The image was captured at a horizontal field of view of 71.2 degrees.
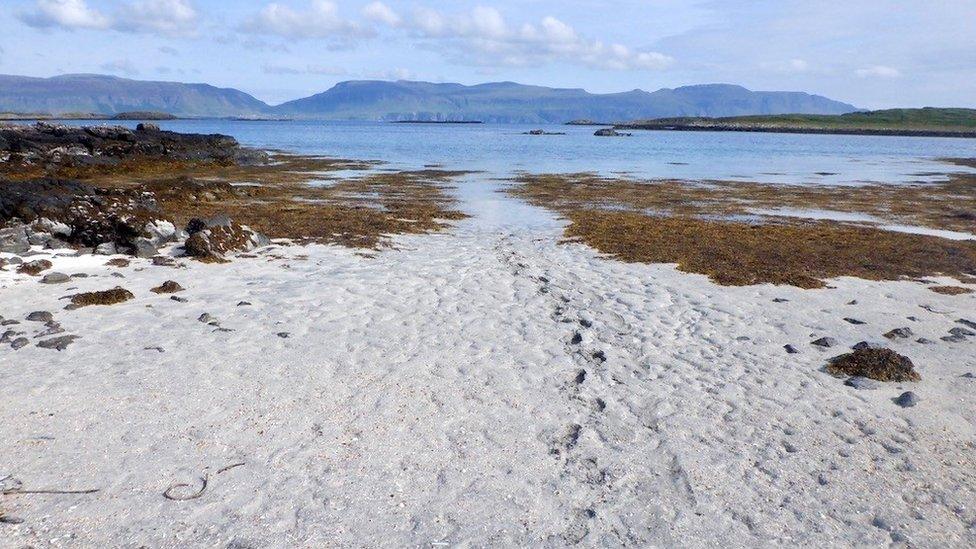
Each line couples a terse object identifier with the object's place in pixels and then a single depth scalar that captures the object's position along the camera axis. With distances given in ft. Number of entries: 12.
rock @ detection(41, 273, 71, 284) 39.72
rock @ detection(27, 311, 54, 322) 32.96
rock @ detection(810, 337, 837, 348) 32.39
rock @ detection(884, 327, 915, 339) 33.68
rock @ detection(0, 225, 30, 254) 45.42
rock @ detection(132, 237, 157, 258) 47.14
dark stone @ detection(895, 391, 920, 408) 25.98
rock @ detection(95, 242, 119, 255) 46.85
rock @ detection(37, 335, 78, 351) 29.60
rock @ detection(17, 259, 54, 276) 41.20
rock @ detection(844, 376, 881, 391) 27.45
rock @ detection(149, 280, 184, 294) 38.91
